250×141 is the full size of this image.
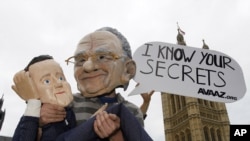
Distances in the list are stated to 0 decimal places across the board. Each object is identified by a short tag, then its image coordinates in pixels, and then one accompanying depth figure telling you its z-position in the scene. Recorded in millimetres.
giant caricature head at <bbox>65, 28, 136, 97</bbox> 1557
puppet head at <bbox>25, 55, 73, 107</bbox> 1373
